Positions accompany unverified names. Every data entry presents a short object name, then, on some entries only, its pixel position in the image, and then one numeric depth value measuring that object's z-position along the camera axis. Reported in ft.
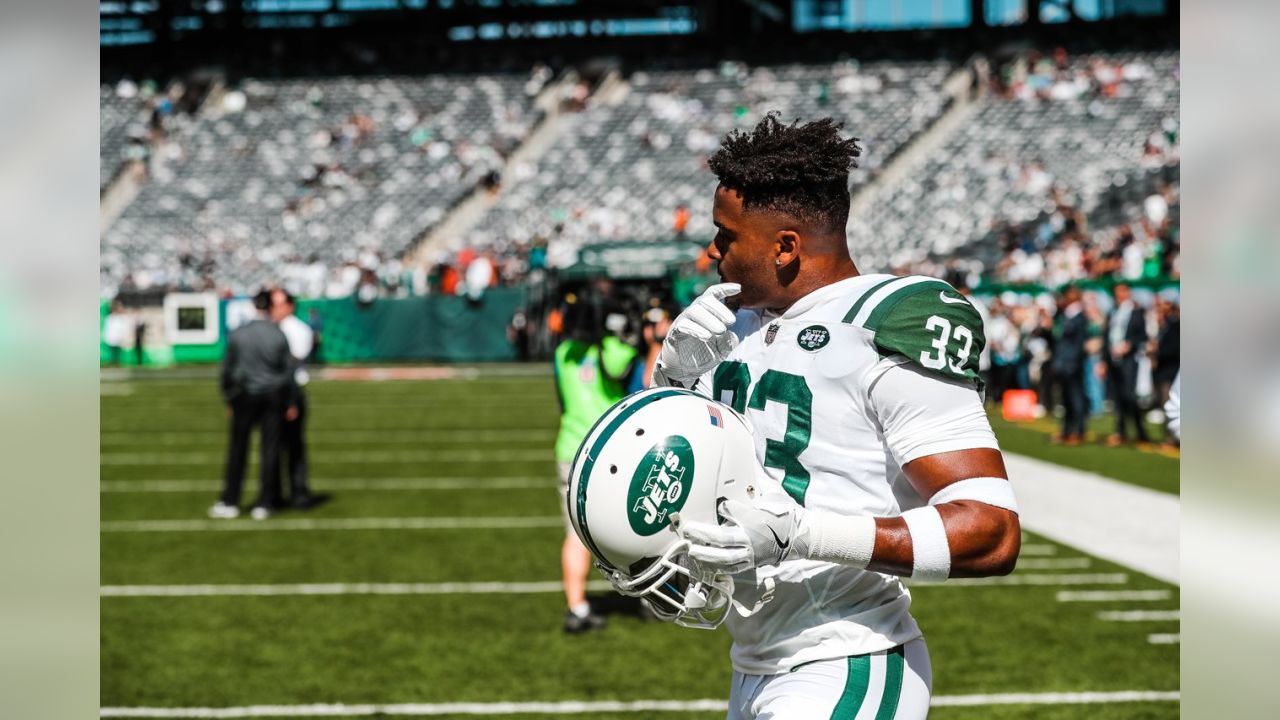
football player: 8.39
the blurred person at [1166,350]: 51.24
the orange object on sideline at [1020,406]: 64.28
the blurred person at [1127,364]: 52.85
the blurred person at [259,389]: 36.78
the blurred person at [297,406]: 37.99
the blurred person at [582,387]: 24.44
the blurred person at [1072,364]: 53.57
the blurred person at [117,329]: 109.40
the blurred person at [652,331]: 26.66
